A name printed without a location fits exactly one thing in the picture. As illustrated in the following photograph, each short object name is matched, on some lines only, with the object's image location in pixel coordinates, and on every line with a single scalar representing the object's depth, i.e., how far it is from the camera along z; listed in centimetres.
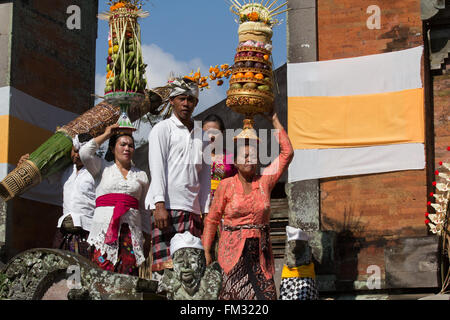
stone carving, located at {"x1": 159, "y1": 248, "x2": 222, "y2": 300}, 623
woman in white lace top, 772
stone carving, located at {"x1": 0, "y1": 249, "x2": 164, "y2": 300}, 653
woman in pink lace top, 711
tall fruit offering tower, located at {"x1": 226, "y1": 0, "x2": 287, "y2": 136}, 759
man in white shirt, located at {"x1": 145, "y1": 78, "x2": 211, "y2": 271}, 734
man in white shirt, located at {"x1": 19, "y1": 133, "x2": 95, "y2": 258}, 884
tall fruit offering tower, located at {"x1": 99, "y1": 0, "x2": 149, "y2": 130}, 814
